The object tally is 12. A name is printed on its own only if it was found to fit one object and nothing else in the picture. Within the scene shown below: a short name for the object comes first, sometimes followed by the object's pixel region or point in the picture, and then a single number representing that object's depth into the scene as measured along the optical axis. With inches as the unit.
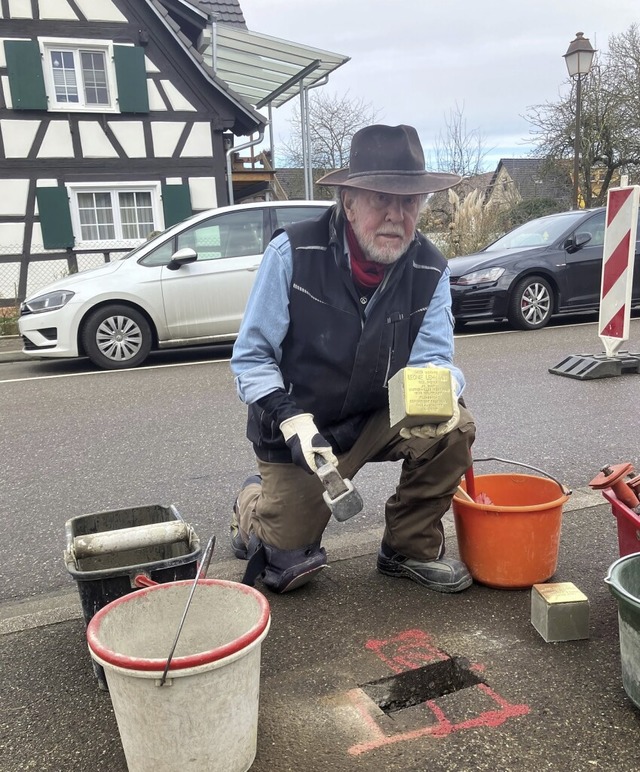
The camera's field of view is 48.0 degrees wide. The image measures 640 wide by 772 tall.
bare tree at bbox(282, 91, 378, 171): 1327.5
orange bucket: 100.3
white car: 300.2
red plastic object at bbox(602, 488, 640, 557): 89.4
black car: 353.1
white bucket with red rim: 60.8
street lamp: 557.0
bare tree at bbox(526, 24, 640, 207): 971.9
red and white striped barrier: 229.1
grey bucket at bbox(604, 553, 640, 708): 72.3
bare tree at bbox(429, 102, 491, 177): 1299.2
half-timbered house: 545.6
